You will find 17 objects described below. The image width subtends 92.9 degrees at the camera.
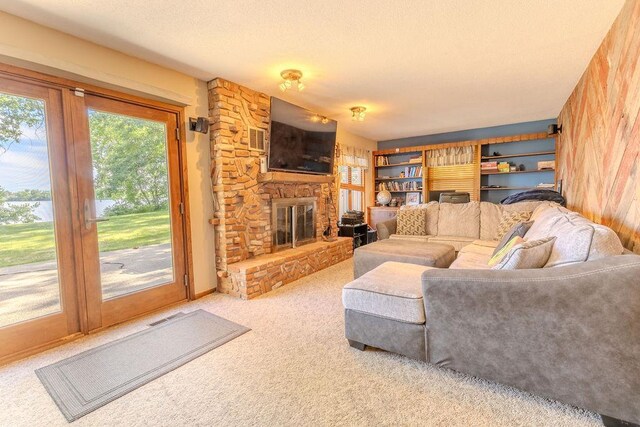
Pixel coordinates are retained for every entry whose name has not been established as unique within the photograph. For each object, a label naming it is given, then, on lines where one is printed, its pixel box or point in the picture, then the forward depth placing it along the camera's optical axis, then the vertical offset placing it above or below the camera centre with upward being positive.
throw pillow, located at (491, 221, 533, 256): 2.77 -0.37
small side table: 5.28 -0.68
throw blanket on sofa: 3.96 -0.07
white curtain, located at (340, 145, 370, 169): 5.57 +0.71
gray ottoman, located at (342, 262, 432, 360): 1.79 -0.74
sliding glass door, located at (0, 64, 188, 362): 2.07 -0.11
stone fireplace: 3.14 -0.10
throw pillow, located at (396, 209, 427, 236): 4.35 -0.44
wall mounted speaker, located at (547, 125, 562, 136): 4.46 +0.90
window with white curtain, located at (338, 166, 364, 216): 5.96 +0.09
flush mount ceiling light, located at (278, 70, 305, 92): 2.89 +1.13
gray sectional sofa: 1.28 -0.65
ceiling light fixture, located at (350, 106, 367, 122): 4.12 +1.11
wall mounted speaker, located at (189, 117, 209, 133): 3.01 +0.71
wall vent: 3.46 +0.64
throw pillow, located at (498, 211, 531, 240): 3.67 -0.34
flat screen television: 3.49 +0.68
